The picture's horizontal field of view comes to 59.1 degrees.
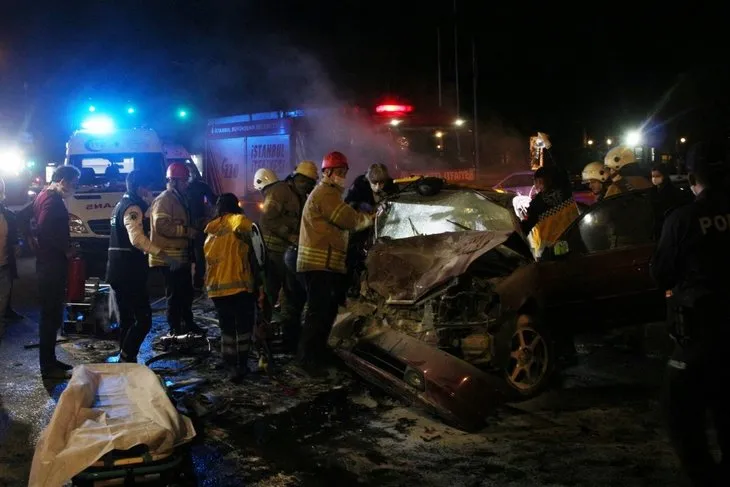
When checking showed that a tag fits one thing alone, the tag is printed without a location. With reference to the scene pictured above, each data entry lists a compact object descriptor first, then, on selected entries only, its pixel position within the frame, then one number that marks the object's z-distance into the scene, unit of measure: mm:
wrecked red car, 4711
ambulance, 10852
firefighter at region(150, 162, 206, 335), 6641
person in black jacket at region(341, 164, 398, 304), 7730
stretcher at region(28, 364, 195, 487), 3160
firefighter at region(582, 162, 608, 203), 8031
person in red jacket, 5895
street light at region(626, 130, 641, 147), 31753
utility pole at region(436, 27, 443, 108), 19291
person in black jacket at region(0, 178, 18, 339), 5734
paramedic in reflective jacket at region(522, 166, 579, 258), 6902
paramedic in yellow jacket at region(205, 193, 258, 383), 5727
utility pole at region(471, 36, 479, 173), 12516
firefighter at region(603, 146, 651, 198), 7719
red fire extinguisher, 6828
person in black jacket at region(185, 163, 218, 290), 8922
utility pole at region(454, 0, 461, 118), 20656
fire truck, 11883
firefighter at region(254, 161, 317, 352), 7105
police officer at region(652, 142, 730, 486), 3117
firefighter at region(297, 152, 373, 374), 5941
